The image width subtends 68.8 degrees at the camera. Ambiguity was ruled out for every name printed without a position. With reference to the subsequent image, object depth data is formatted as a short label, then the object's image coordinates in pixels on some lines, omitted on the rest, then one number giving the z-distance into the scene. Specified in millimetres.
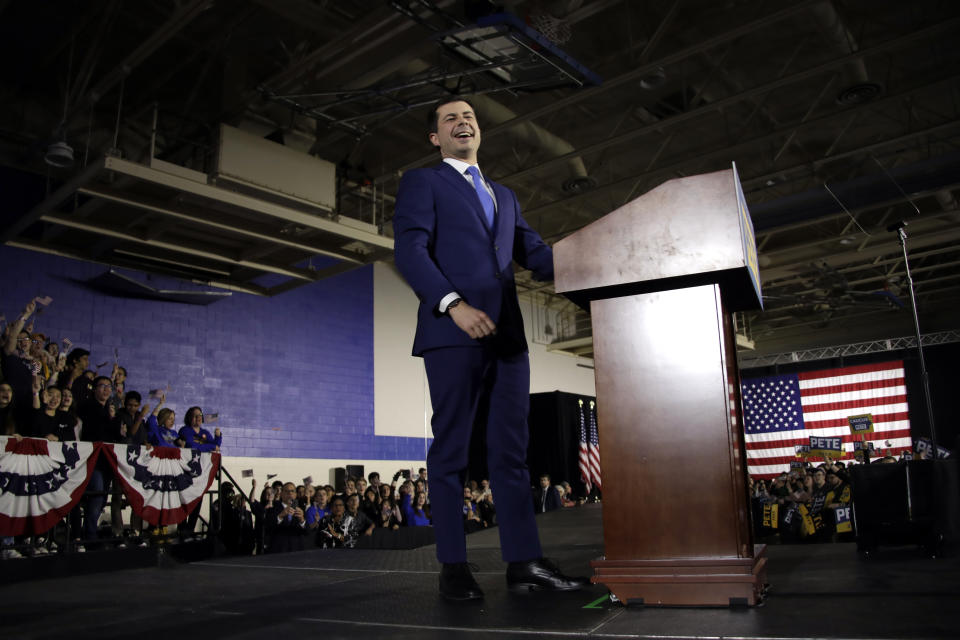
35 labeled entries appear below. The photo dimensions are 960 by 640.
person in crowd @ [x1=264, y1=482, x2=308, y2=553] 6914
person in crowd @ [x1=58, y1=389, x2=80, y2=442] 5688
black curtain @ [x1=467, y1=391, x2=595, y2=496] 13438
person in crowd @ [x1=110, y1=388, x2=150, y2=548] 5180
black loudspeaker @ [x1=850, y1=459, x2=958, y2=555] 2098
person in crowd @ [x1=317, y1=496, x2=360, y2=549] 6934
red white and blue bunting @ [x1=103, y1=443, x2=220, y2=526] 4961
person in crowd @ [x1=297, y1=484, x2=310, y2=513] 8039
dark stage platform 1077
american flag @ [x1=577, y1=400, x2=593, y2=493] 13781
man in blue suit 1661
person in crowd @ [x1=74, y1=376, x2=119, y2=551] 4867
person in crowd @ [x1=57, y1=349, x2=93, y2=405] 7059
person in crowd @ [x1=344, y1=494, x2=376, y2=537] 7293
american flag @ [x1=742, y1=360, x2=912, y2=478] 15820
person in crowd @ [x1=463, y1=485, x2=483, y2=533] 8617
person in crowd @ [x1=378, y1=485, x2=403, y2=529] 8180
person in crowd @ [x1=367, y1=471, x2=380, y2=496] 9876
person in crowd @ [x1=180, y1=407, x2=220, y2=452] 7586
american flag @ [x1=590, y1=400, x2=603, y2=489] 13906
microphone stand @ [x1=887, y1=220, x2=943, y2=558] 2031
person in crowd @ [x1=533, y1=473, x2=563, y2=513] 11062
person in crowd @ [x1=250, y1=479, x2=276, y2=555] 7124
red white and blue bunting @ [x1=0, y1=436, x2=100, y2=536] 4172
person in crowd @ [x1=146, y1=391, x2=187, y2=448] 7203
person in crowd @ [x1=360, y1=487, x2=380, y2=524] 8047
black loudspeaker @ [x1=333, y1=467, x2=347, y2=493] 10547
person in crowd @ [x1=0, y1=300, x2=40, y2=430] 6268
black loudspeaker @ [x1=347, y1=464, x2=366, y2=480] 10680
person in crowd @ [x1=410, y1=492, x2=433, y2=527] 8633
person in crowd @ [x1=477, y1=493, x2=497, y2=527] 9359
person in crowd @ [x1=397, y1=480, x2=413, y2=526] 8602
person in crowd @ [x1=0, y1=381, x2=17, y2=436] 5320
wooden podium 1334
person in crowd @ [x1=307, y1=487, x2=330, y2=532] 7602
